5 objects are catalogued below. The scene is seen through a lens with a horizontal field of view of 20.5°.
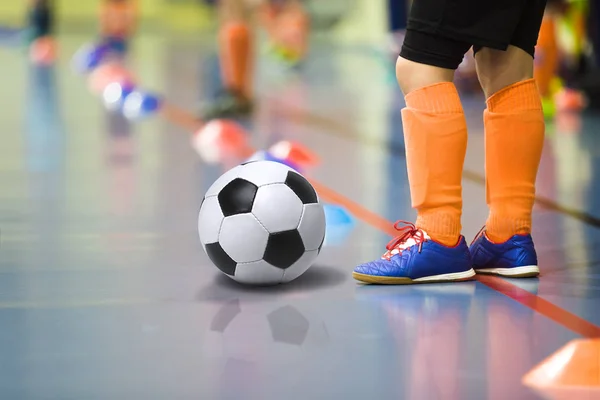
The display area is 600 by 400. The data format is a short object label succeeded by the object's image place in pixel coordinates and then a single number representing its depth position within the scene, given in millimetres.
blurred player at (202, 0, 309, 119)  10287
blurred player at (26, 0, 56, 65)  17139
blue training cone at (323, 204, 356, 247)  5292
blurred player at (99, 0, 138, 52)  15817
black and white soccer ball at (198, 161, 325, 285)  4242
